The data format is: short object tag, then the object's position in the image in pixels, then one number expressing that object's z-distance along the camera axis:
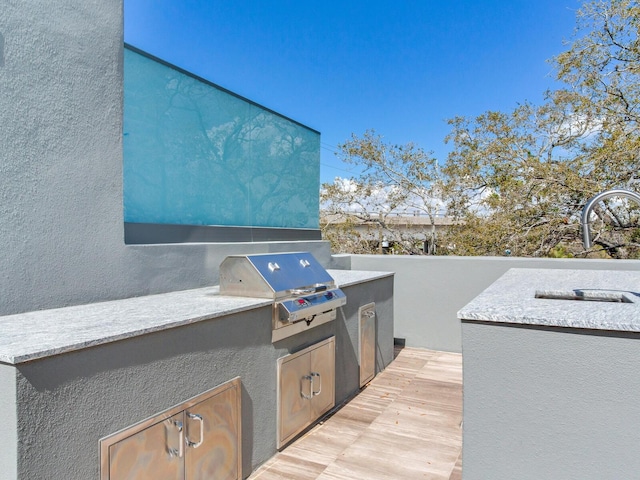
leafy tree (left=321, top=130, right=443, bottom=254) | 9.68
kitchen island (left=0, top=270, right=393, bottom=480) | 1.33
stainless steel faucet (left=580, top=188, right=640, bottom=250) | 1.86
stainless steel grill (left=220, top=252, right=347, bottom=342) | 2.53
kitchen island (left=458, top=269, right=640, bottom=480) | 1.40
